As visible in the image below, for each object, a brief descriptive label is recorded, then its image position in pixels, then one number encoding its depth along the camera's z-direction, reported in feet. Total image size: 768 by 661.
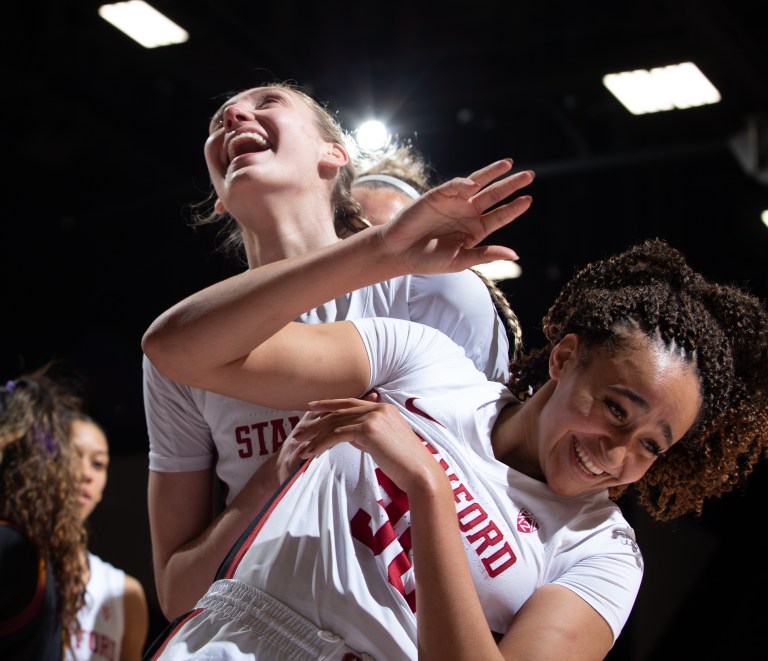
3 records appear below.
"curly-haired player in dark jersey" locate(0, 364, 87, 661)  8.95
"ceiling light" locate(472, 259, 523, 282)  19.71
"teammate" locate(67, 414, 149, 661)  11.09
